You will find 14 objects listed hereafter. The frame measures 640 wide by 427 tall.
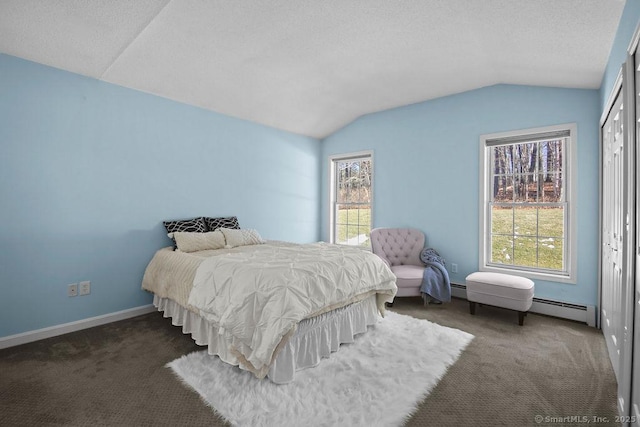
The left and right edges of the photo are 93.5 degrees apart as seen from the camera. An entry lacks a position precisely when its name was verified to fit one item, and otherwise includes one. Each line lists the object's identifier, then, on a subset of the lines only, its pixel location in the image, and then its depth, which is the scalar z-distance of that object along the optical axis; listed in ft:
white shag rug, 6.00
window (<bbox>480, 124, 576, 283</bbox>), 11.78
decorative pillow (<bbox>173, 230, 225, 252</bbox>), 11.32
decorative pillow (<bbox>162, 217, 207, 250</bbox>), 12.30
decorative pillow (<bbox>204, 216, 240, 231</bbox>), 13.44
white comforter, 6.77
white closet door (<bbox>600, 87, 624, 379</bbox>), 7.07
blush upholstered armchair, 14.66
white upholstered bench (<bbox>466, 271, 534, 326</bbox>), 10.68
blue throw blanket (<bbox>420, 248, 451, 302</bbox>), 12.68
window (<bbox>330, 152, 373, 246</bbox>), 17.94
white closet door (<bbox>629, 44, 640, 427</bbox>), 5.20
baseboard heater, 10.86
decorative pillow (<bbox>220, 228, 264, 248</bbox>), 12.69
